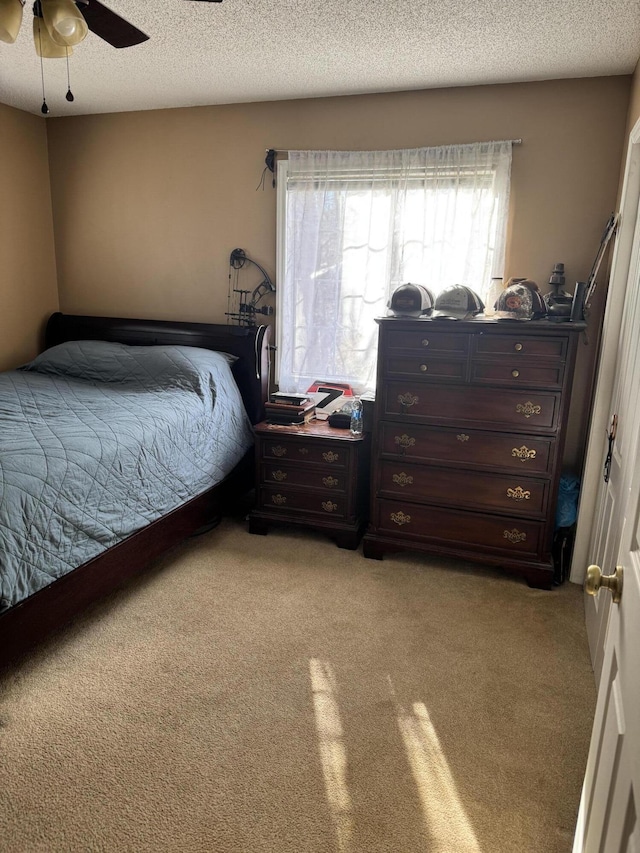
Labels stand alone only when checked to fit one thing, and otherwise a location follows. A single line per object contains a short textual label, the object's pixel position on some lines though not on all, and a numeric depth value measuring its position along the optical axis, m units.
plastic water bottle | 3.15
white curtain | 3.10
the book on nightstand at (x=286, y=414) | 3.26
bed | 2.03
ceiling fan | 1.65
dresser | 2.63
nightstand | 3.11
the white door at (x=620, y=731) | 0.83
